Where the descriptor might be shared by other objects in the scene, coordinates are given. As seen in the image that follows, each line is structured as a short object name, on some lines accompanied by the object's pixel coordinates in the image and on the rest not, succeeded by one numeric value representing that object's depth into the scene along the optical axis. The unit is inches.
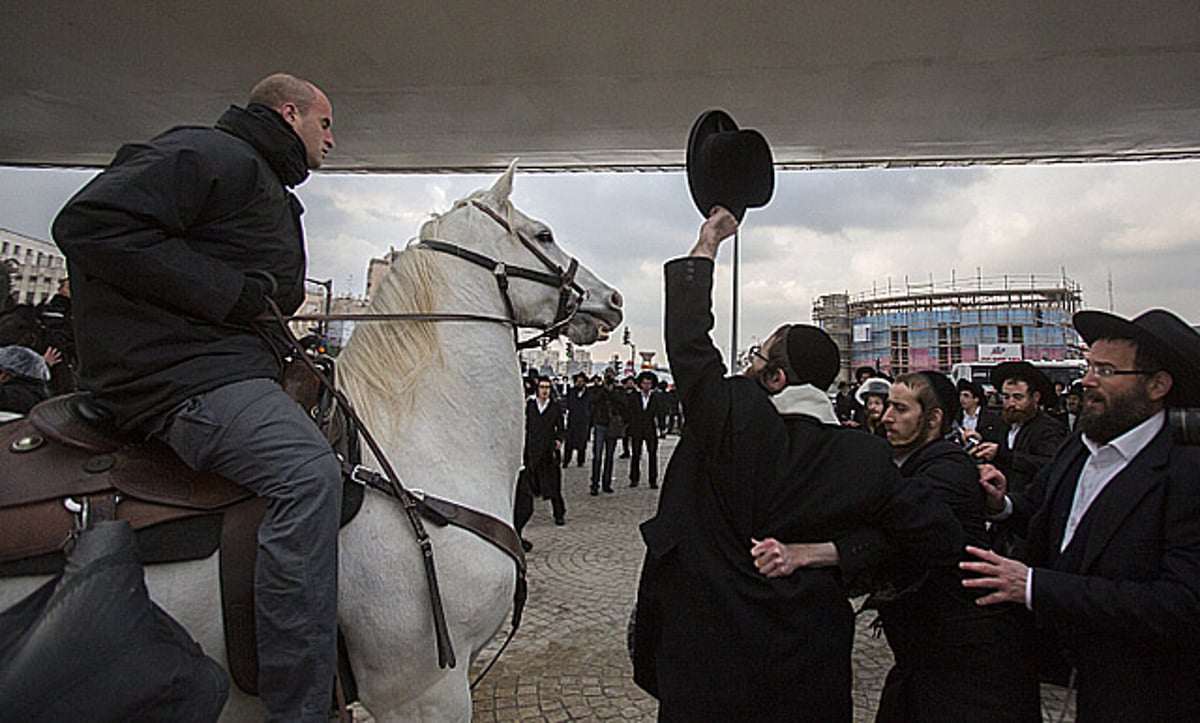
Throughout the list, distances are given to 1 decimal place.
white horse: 87.6
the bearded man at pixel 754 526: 76.0
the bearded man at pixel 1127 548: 73.7
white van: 1170.6
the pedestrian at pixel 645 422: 573.6
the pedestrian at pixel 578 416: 677.9
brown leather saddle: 74.8
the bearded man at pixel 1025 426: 199.5
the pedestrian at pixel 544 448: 391.9
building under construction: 2487.7
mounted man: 74.8
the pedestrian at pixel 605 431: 536.1
